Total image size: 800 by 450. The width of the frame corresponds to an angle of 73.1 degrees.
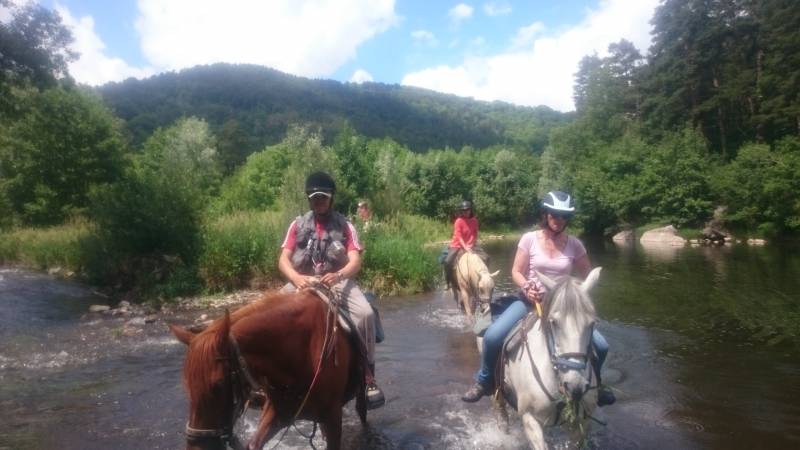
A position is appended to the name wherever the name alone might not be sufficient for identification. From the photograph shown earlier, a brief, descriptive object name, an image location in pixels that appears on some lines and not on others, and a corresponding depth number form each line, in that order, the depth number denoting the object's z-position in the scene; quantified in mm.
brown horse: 3293
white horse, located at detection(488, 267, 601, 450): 4230
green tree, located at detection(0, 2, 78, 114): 19578
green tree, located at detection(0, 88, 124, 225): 34531
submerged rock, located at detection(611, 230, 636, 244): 44094
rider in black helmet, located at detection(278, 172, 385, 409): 5203
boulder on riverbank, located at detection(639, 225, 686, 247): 39281
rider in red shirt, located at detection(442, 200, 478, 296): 12741
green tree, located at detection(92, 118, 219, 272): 16875
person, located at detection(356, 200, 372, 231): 18269
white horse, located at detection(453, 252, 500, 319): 11527
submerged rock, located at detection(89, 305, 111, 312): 14445
